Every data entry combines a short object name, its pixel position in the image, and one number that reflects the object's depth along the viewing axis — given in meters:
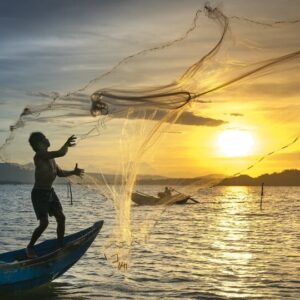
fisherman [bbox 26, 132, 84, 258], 13.16
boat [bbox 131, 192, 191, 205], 64.22
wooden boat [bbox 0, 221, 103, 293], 14.18
